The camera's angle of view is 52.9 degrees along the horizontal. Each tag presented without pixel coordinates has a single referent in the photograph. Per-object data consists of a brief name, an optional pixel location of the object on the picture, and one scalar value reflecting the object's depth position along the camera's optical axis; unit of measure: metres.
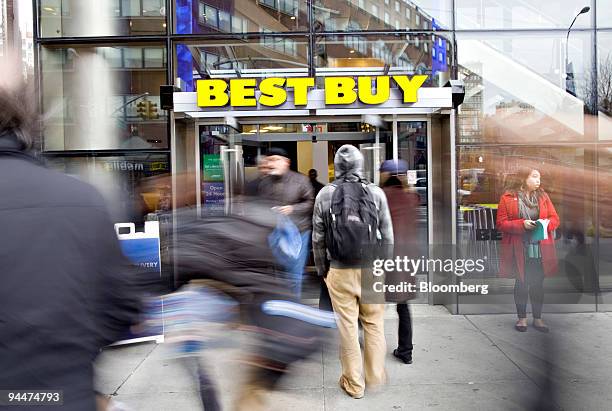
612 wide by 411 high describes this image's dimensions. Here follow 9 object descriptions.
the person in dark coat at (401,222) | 5.50
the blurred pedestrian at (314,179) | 7.71
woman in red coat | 5.90
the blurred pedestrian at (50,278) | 1.65
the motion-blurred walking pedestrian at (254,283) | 2.97
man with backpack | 4.57
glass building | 7.52
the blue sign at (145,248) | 5.97
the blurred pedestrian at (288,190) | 5.91
